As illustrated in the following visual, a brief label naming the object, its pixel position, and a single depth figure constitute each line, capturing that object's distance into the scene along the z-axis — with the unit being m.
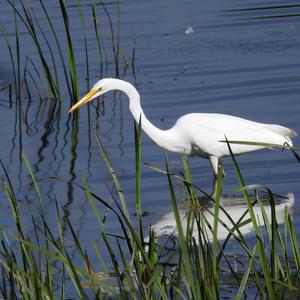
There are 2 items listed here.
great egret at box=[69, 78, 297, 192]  14.98
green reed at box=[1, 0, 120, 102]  18.14
